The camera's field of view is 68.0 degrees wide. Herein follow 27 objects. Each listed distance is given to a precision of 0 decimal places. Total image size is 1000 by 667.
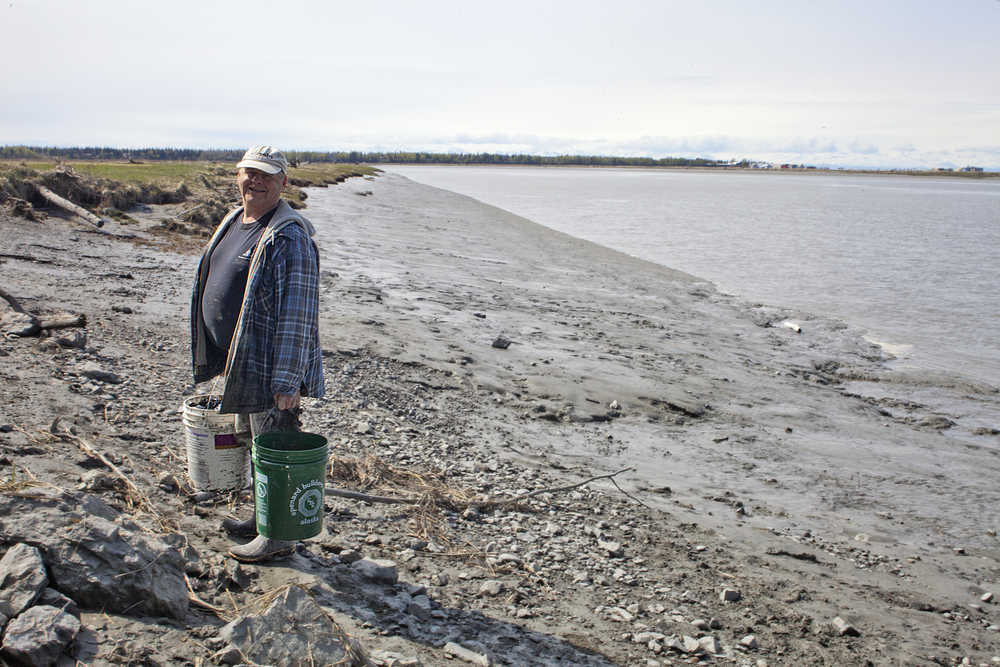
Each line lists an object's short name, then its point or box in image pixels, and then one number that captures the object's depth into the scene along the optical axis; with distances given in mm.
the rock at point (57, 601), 3439
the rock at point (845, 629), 5043
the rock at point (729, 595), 5305
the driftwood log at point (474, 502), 6020
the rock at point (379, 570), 4863
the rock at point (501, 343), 11414
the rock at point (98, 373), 7297
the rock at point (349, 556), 5031
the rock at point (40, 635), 3090
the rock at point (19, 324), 7965
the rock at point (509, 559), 5470
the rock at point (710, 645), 4621
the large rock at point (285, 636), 3469
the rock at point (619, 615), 4906
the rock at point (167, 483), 5410
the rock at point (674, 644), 4617
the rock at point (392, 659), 3875
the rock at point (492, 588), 4980
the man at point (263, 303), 4258
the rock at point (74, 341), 7950
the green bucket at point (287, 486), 4246
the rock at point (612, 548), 5789
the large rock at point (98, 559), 3629
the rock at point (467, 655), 4134
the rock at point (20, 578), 3291
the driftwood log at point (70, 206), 17969
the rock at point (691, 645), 4613
